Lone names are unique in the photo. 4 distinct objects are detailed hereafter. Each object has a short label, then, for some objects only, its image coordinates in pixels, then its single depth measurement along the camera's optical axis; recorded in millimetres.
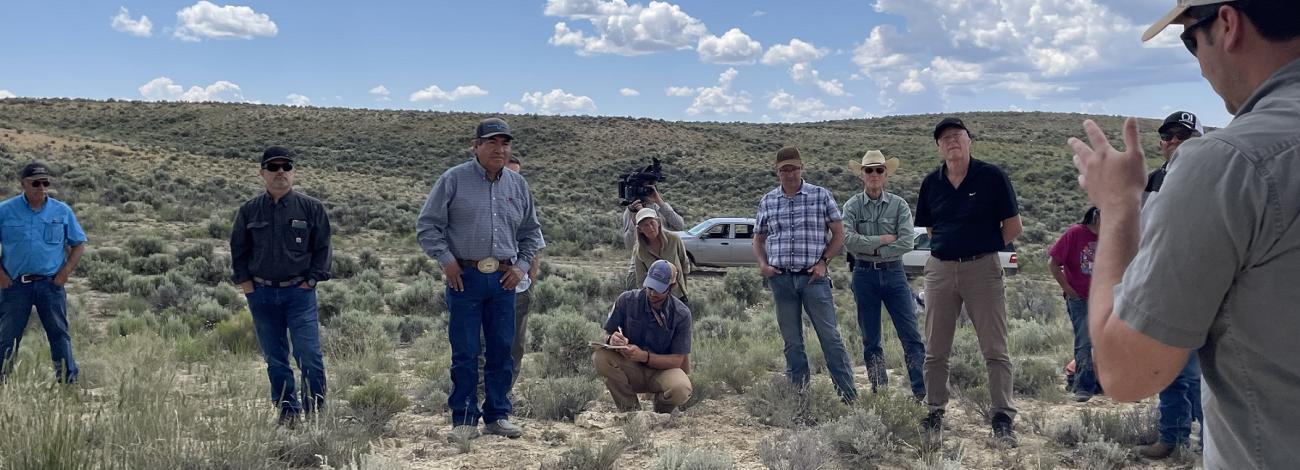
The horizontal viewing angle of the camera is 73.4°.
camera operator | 7195
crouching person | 6246
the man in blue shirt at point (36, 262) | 6328
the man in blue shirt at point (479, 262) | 5426
